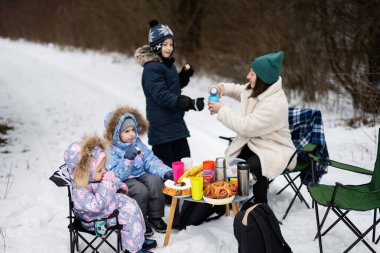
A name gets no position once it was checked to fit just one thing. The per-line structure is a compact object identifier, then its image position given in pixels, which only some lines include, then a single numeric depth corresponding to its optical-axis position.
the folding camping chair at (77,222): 3.20
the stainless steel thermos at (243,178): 3.37
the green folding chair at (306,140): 4.18
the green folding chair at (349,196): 3.21
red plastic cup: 3.62
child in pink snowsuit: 3.13
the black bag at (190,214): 4.00
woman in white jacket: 3.75
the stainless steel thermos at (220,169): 3.53
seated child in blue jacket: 3.79
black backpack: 3.02
